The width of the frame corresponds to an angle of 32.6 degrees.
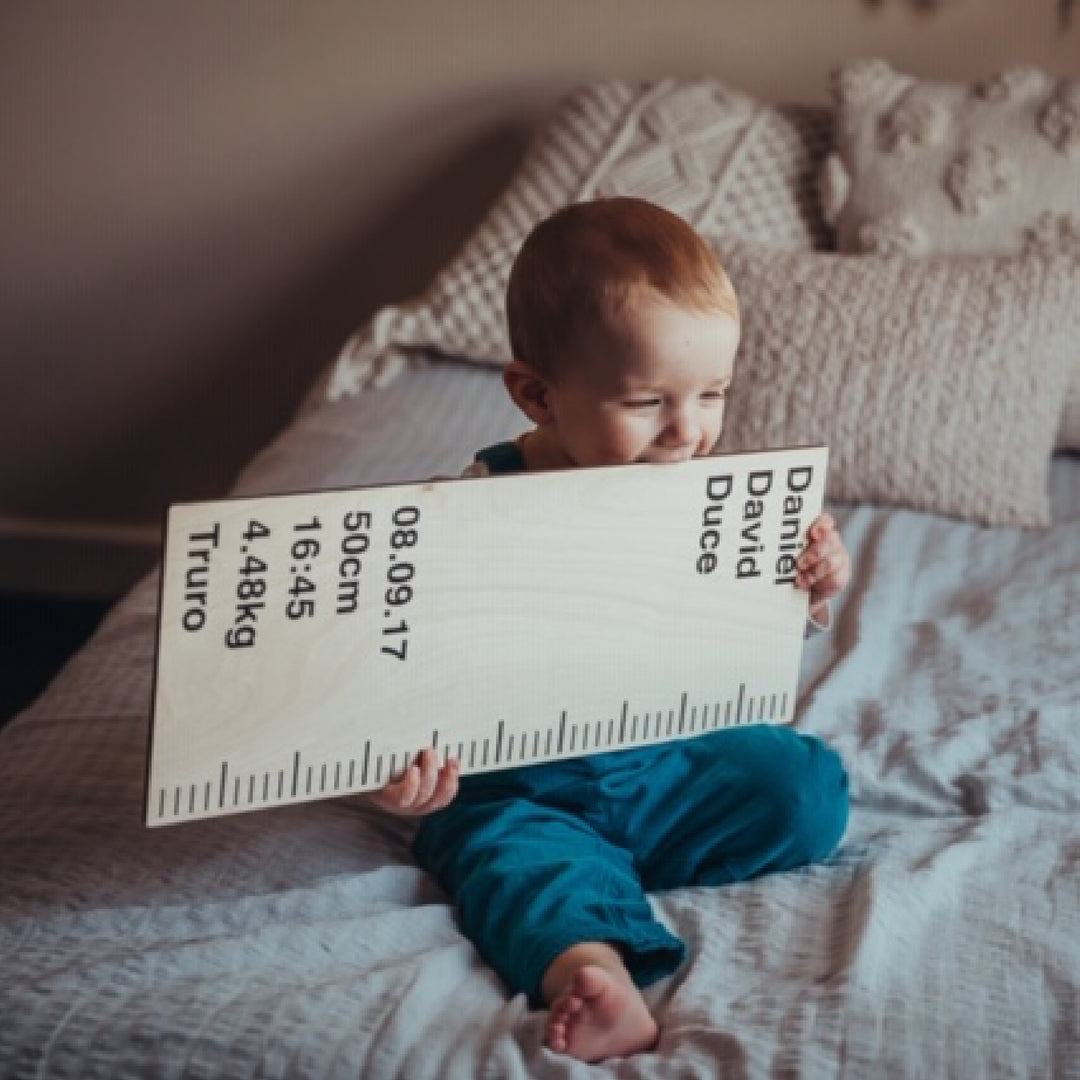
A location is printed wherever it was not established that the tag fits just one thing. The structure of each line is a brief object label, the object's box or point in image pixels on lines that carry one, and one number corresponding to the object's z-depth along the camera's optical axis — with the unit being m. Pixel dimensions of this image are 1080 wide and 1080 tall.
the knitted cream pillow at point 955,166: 2.14
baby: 1.19
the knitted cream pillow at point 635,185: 2.23
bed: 1.08
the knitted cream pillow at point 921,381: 1.96
